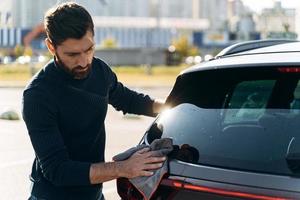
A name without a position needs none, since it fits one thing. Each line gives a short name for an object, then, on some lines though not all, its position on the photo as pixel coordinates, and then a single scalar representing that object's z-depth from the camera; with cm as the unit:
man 290
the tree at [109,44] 8094
